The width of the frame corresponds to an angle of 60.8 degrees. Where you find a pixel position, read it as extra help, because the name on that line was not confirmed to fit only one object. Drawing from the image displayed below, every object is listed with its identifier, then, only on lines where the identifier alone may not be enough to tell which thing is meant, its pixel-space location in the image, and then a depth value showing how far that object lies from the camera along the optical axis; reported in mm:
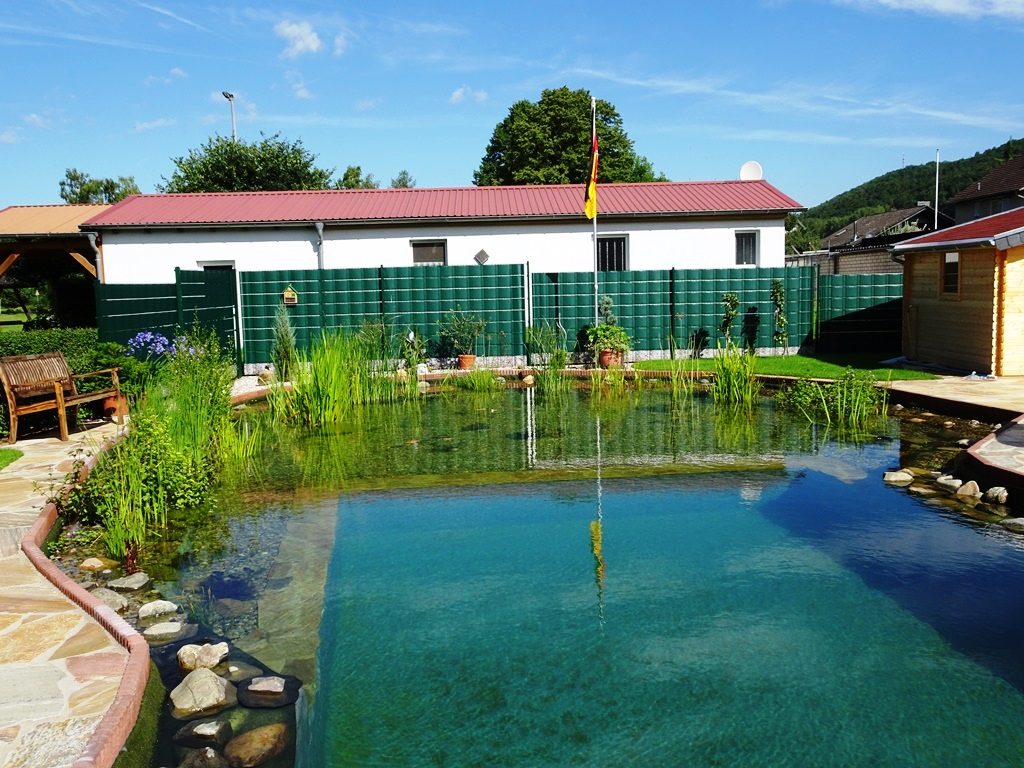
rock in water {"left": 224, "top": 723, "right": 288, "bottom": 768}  3303
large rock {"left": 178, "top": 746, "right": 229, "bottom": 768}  3258
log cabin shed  12000
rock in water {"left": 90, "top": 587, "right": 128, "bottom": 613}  4727
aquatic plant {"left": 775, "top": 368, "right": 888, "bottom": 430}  9805
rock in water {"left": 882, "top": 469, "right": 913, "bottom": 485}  7162
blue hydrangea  11016
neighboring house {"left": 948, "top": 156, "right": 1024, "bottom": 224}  36688
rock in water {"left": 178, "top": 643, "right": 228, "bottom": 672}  4023
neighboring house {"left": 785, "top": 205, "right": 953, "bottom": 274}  29344
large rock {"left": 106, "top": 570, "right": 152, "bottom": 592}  5020
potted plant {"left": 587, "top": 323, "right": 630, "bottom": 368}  15438
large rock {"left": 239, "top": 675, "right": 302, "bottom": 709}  3713
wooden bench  8188
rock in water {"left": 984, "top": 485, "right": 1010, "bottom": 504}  6504
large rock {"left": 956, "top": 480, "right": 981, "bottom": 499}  6711
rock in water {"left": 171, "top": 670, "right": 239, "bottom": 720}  3643
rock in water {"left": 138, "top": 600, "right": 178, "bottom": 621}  4621
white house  17844
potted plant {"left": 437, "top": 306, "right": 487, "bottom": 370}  15797
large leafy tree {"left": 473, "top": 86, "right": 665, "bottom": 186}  41125
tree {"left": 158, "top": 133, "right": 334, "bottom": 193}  30406
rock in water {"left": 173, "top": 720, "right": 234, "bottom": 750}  3402
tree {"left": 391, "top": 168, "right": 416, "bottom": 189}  65375
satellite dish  20344
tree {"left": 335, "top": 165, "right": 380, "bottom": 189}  51188
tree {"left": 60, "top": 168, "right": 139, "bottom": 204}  45656
